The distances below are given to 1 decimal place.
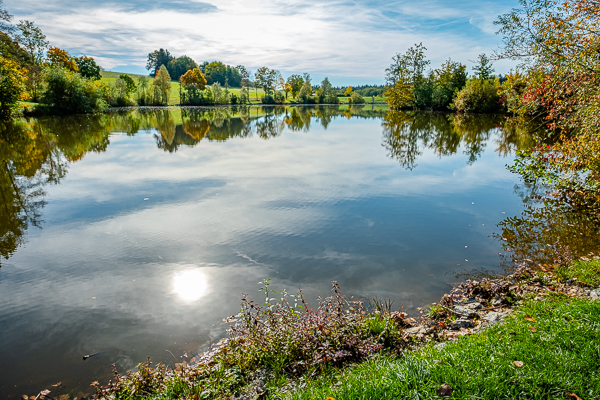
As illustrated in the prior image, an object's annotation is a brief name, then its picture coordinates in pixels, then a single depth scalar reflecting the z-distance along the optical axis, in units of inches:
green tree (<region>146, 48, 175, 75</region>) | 6643.7
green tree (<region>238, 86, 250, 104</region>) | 4020.7
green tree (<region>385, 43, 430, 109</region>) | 2915.8
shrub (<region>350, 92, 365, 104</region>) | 5075.8
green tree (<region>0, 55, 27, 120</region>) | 1381.6
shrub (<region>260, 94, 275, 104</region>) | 4547.2
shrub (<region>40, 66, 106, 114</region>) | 1868.8
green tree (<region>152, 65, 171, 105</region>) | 3284.9
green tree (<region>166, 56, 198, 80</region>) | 6412.4
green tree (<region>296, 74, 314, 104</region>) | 4692.4
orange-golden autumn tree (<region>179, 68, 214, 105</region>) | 3548.7
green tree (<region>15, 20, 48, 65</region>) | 2524.6
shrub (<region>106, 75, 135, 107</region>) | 2918.3
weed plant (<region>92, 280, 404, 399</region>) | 162.7
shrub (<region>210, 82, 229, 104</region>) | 3745.1
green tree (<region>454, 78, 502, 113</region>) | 2258.9
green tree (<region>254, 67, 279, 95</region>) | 4547.2
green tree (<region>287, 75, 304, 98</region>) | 5058.1
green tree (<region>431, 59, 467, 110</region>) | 2679.6
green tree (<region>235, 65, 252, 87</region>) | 5492.1
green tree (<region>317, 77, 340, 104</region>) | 4839.3
